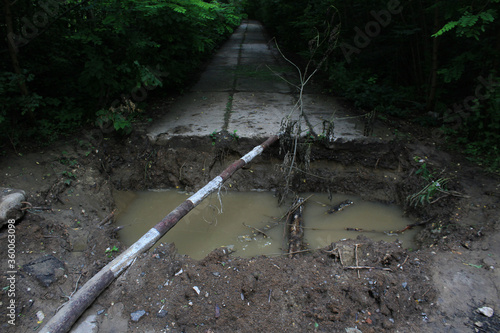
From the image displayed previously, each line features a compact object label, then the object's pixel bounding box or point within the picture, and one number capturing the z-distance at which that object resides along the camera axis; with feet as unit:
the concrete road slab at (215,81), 24.00
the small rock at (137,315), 8.25
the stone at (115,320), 8.06
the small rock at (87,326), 7.98
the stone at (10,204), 10.41
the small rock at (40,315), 8.28
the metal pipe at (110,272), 7.79
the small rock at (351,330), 8.11
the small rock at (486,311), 8.39
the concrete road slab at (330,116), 16.57
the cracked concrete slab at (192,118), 16.57
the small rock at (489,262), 9.72
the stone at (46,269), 9.22
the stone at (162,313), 8.32
